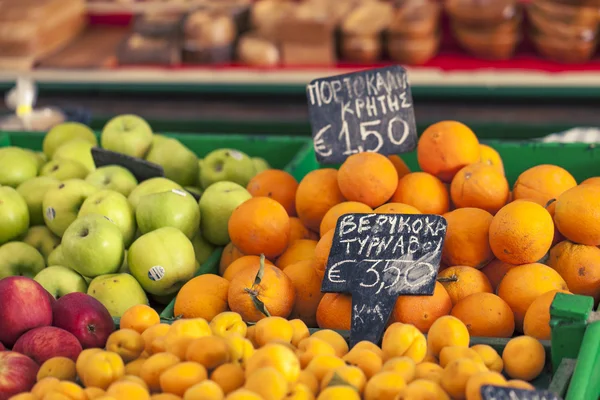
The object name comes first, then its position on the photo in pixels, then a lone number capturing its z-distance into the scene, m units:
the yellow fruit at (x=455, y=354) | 1.23
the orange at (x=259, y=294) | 1.55
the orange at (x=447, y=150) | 1.90
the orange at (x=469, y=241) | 1.64
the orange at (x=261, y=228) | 1.78
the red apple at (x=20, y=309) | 1.38
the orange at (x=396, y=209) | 1.71
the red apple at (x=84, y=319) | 1.41
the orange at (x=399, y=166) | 2.02
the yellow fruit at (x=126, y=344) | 1.26
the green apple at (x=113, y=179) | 2.14
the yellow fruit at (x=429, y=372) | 1.17
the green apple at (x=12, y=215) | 1.99
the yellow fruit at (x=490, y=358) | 1.28
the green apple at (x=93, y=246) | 1.77
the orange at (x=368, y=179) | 1.80
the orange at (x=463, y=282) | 1.57
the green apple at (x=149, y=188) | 2.05
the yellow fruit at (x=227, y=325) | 1.32
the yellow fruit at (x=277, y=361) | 1.12
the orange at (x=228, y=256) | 1.89
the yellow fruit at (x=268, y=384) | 1.05
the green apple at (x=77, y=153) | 2.40
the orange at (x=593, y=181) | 1.91
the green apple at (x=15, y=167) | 2.26
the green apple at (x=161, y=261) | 1.78
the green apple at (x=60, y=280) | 1.78
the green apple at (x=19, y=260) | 1.91
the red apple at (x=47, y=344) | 1.32
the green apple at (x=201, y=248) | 2.03
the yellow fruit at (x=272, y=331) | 1.29
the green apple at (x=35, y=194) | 2.13
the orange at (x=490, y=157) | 2.01
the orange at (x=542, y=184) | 1.82
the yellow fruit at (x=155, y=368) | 1.15
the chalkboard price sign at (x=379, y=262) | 1.47
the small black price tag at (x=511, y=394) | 1.03
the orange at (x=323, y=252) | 1.62
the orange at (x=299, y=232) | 1.93
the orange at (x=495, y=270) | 1.65
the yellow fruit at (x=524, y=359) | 1.29
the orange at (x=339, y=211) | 1.75
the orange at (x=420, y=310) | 1.48
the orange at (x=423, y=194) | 1.82
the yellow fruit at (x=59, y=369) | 1.22
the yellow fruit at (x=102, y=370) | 1.16
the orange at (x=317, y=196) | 1.88
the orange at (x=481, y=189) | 1.77
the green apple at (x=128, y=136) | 2.38
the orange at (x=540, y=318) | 1.43
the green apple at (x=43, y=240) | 2.04
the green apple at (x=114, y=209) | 1.92
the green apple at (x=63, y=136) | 2.58
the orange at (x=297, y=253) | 1.80
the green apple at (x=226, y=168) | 2.25
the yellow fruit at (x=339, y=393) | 1.06
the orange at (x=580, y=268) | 1.60
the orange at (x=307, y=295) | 1.66
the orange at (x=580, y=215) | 1.60
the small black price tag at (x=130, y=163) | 2.20
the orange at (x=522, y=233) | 1.54
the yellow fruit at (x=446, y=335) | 1.30
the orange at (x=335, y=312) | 1.53
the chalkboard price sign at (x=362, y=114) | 2.03
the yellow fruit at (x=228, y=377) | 1.12
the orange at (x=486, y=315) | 1.48
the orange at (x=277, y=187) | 2.04
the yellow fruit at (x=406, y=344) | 1.25
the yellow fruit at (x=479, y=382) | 1.09
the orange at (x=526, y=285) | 1.53
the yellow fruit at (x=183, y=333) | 1.20
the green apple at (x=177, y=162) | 2.33
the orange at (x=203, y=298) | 1.61
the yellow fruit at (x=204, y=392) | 1.05
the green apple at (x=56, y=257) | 1.90
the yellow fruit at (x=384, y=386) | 1.10
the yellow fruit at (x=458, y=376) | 1.13
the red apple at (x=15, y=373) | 1.20
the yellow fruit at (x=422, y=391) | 1.09
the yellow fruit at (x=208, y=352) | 1.16
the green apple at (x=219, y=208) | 2.00
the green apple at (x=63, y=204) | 2.02
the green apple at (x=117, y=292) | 1.72
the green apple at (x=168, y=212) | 1.91
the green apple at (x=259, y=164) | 2.42
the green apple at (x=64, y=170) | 2.27
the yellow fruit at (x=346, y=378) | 1.11
